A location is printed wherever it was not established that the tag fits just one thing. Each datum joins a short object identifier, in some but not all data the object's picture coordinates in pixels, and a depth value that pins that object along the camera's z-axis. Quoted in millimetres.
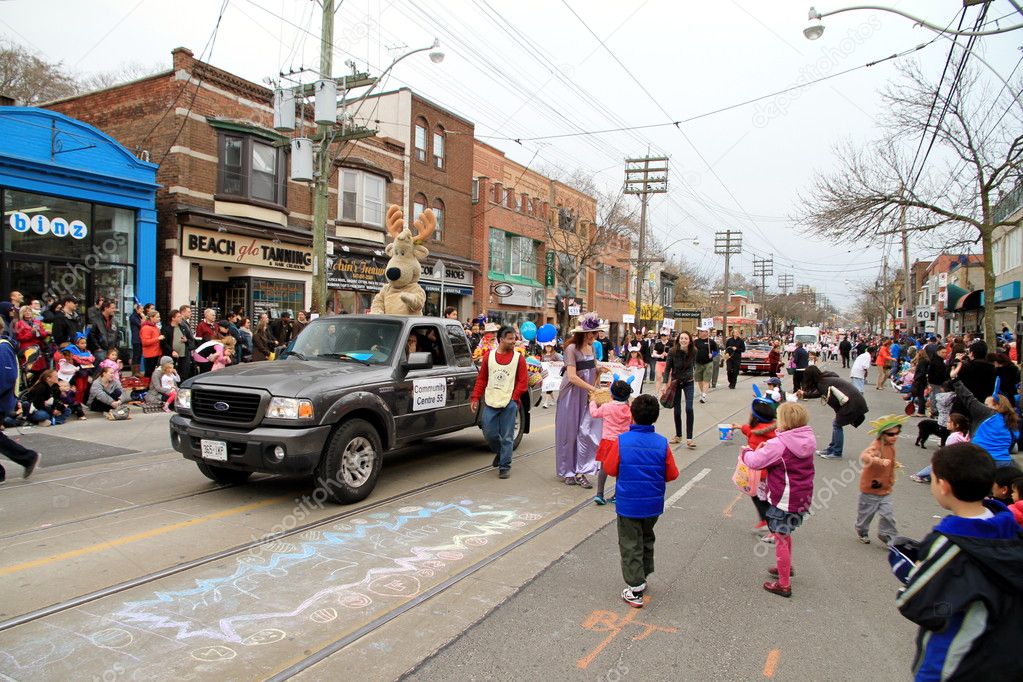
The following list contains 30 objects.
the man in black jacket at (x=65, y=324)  11656
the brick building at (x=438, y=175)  27391
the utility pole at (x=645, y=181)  34750
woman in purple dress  7461
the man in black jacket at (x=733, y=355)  21703
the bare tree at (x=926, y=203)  16906
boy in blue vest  4270
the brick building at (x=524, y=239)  32750
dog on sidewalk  9125
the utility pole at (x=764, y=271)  91062
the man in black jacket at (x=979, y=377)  9367
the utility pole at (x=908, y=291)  37416
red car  30172
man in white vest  7551
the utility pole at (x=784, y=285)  111306
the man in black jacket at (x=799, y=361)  15697
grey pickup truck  5777
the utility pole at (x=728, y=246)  59812
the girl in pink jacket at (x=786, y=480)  4559
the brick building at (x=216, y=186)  17828
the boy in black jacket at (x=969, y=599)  2043
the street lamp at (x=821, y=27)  9906
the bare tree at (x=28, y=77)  25828
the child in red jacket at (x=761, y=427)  5332
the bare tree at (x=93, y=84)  31944
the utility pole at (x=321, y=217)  14578
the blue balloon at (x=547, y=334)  11711
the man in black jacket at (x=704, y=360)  15617
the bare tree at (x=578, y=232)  36638
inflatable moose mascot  10297
